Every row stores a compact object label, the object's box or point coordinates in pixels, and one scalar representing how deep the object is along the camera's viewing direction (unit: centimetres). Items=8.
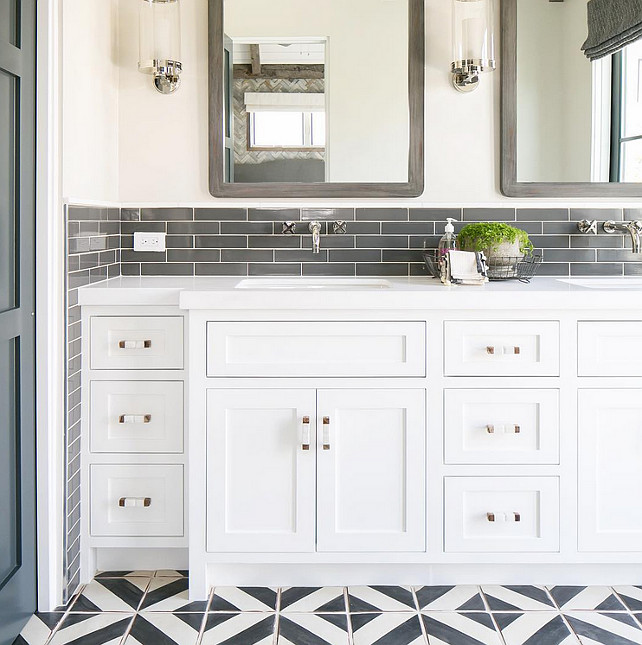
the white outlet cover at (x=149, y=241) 283
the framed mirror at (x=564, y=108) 274
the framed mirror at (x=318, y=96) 274
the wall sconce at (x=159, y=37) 268
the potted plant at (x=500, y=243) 257
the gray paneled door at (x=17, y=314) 192
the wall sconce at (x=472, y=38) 269
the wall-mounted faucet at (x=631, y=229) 269
